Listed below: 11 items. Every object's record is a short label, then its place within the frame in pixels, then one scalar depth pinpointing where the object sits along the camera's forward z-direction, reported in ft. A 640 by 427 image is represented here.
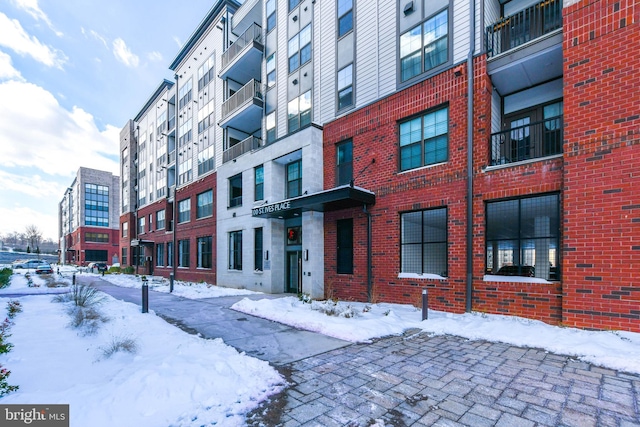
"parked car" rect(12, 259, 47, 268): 137.39
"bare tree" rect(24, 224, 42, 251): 299.17
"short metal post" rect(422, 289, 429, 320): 26.84
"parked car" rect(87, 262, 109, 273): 121.49
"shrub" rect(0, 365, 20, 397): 11.44
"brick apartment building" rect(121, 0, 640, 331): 22.52
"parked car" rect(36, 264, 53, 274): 110.83
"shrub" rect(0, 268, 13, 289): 55.74
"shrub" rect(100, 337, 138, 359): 17.62
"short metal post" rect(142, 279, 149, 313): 32.81
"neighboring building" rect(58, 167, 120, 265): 203.31
